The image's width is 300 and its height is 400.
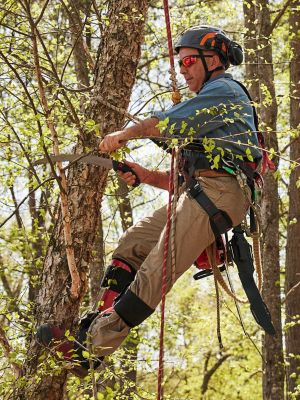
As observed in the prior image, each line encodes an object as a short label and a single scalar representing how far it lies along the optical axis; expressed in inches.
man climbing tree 316.5
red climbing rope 311.7
